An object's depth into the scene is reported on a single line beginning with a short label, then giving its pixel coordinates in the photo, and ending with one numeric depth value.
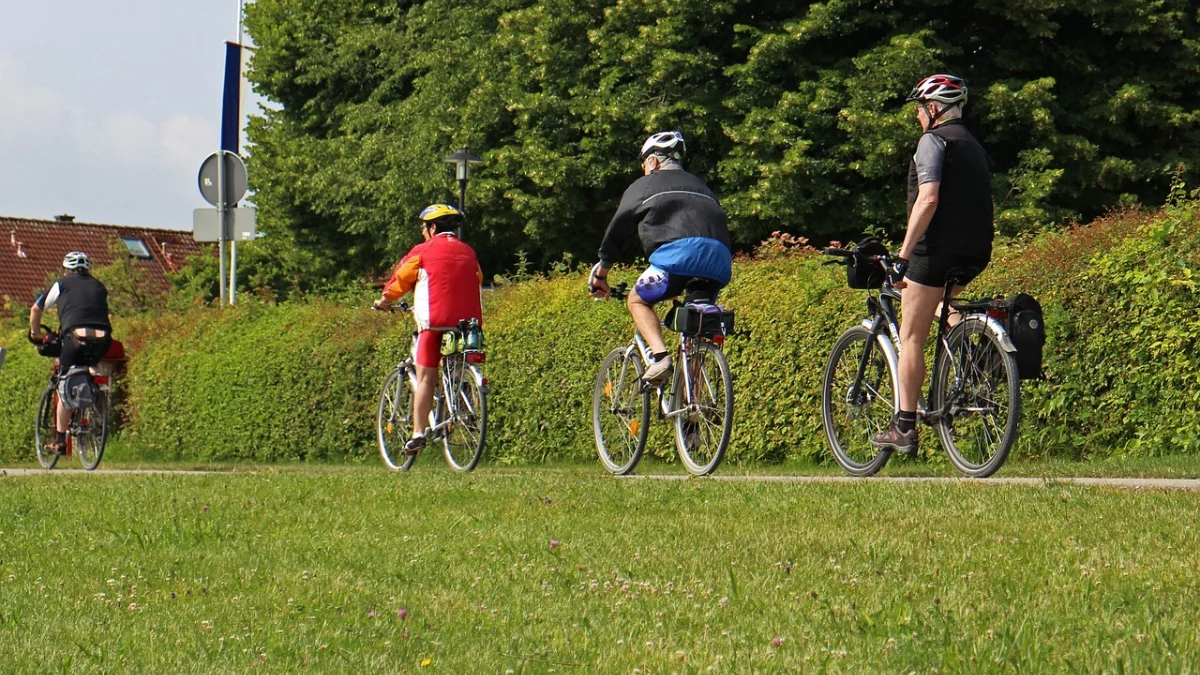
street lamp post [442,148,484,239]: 24.75
